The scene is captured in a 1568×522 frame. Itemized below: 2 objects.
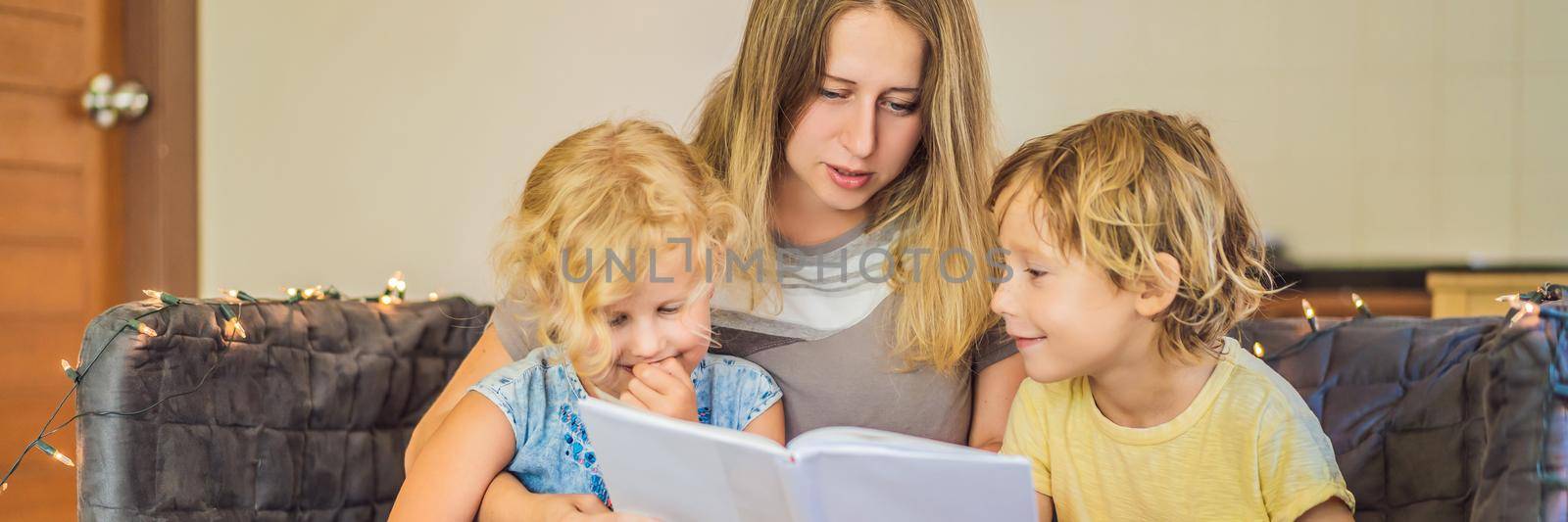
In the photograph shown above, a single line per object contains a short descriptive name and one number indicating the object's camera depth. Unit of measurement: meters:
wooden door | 2.41
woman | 1.33
